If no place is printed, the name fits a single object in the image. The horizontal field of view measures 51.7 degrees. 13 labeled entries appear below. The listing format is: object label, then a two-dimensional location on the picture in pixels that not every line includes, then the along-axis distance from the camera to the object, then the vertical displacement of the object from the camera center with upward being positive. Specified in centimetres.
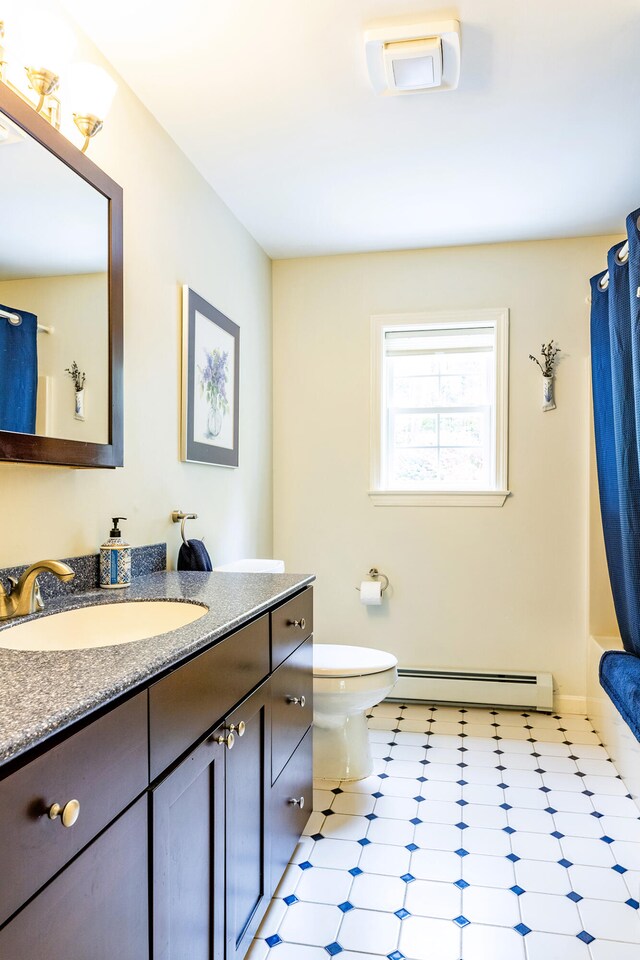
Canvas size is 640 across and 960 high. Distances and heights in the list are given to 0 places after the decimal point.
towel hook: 231 -7
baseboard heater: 323 -97
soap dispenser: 176 -18
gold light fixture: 150 +99
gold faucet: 136 -21
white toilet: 237 -76
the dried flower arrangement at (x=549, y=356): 323 +67
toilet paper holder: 344 -42
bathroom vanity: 75 -44
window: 338 +45
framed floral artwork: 240 +44
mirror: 138 +46
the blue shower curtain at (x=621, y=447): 234 +19
